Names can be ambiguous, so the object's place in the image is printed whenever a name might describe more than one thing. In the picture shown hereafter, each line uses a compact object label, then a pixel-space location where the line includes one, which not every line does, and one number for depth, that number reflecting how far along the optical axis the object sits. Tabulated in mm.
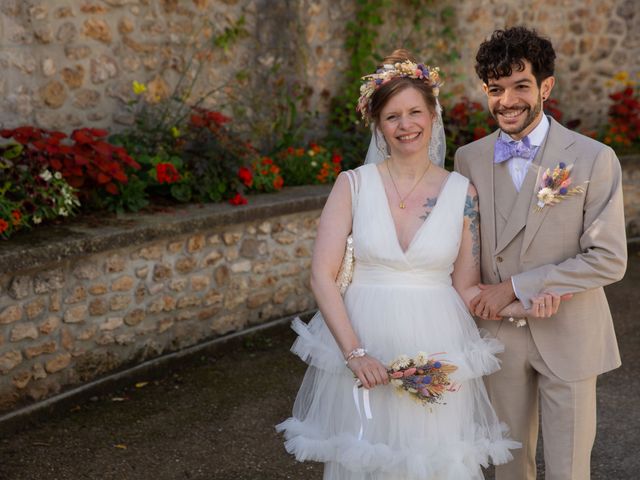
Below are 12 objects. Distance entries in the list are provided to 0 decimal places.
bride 3039
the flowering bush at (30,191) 4918
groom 3033
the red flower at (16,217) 4784
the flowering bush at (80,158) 5086
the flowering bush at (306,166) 6887
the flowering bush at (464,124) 8141
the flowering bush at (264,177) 6371
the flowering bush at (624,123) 9305
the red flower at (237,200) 5883
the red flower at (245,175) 6039
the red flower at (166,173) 5578
